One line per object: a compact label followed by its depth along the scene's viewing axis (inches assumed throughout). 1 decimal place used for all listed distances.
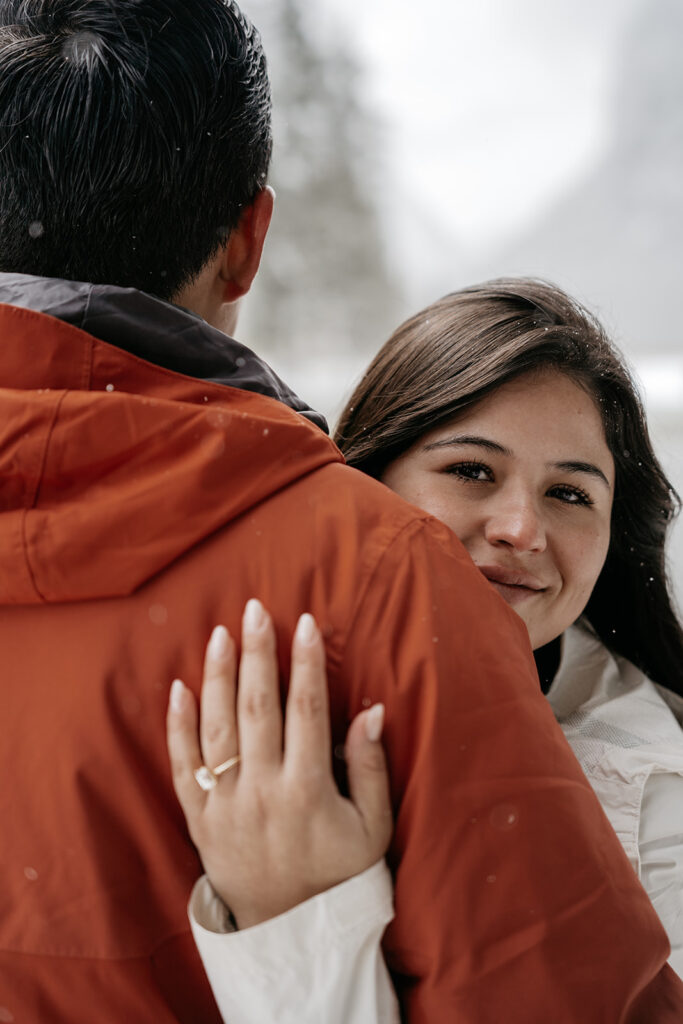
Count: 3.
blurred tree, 224.8
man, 33.2
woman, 60.9
